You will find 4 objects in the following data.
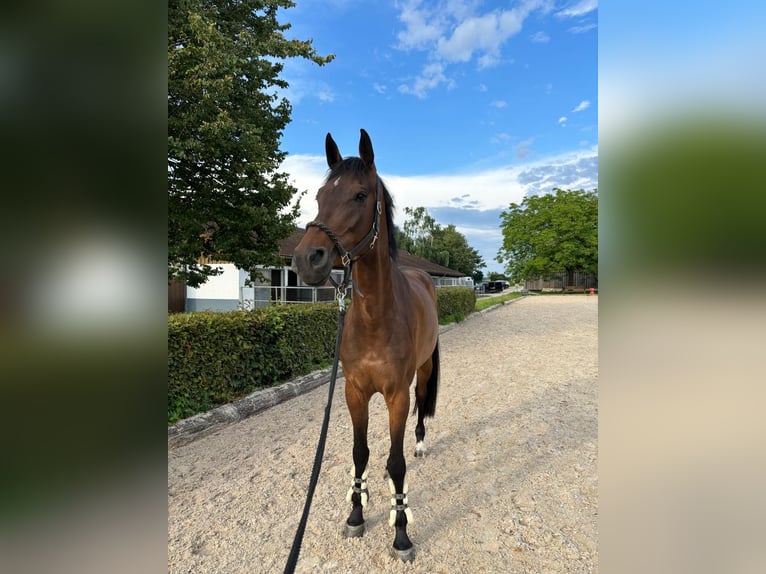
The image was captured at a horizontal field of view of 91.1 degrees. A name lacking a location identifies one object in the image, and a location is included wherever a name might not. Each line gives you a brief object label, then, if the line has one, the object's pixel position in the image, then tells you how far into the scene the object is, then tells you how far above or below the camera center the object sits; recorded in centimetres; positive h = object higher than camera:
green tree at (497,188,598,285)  3831 +549
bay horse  201 -11
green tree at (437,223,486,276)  5956 +591
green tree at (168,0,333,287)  588 +253
